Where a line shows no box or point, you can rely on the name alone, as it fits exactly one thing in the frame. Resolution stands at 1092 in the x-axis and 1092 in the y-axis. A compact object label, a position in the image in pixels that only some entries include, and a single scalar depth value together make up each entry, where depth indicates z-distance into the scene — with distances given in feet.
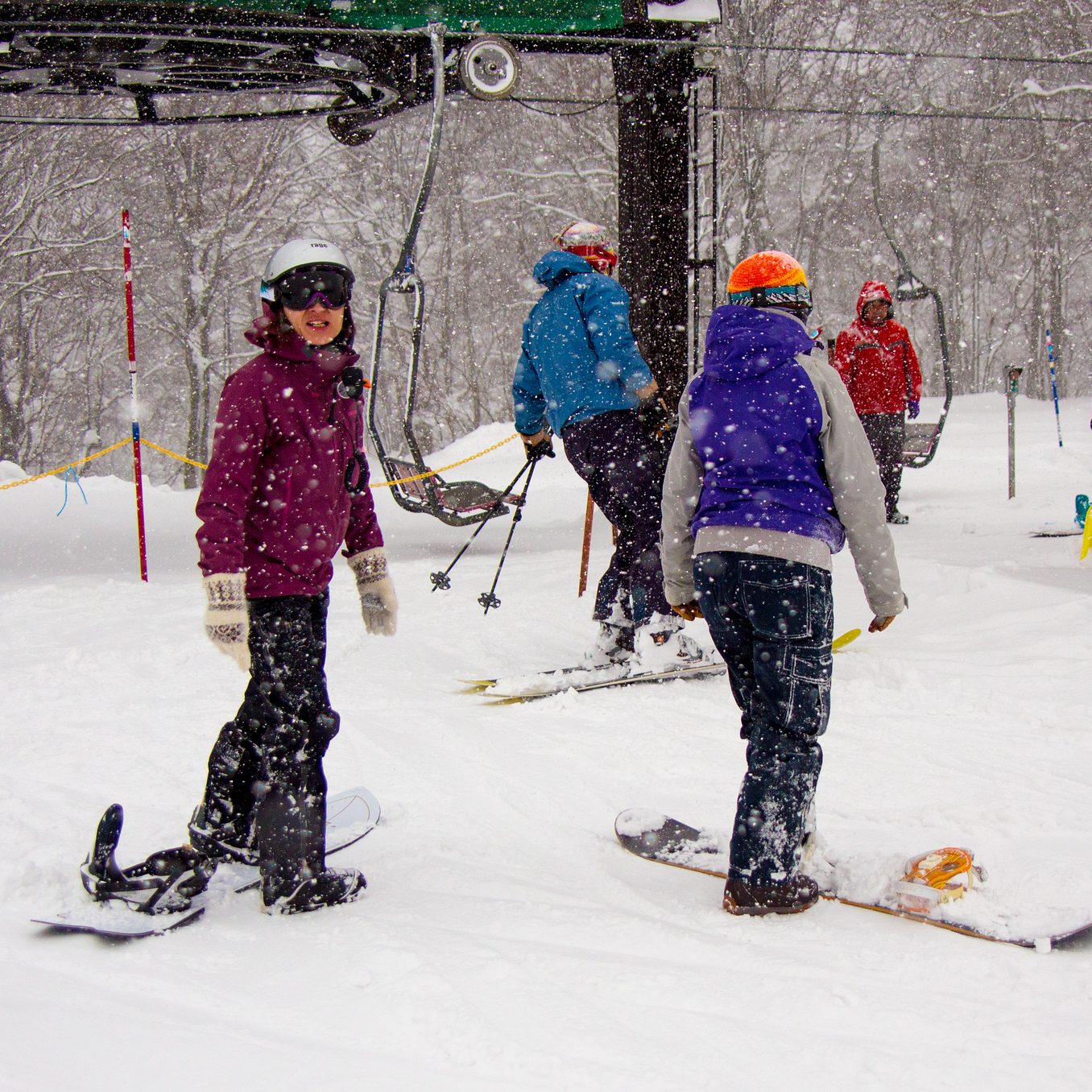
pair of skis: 16.69
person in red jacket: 31.07
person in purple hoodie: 9.09
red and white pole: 26.68
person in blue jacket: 16.26
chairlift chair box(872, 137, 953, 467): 32.24
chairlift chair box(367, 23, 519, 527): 20.53
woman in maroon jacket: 9.23
